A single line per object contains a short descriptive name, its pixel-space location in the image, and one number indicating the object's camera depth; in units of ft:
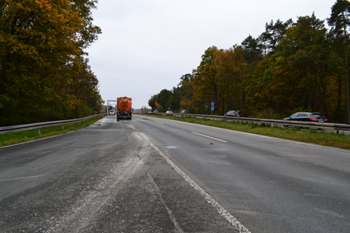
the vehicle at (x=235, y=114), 101.70
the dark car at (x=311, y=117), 60.95
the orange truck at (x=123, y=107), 111.65
